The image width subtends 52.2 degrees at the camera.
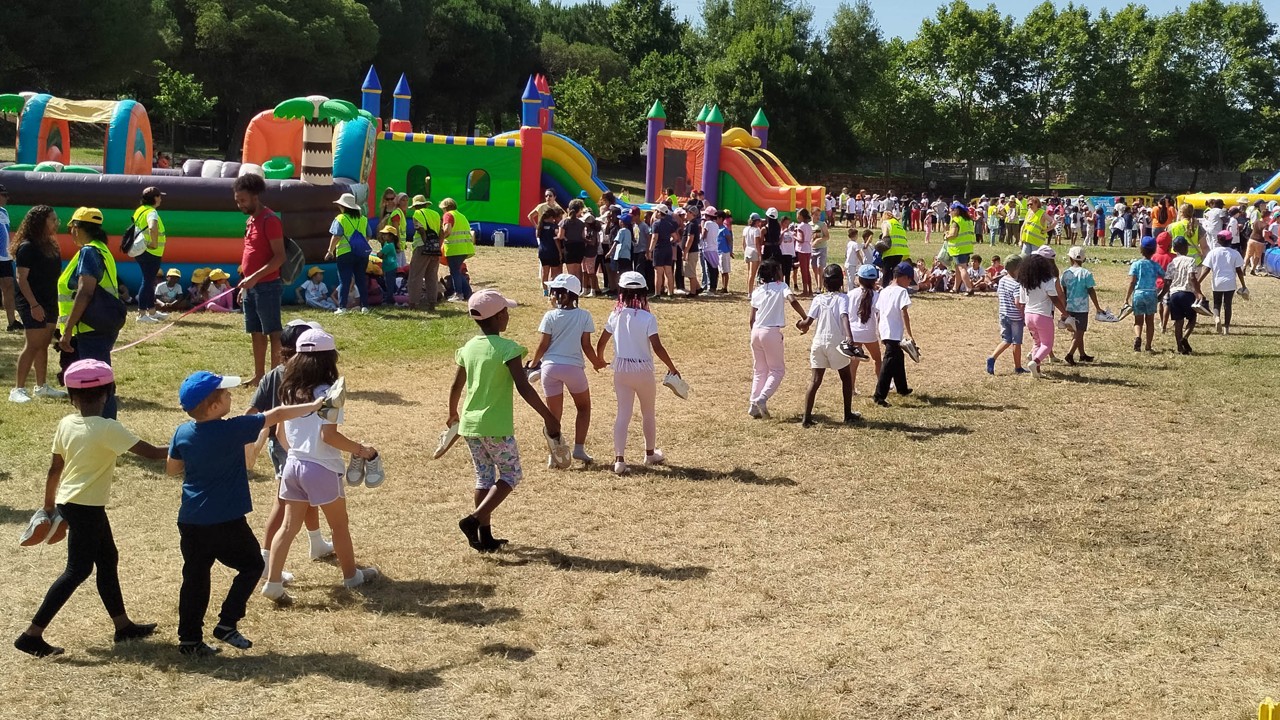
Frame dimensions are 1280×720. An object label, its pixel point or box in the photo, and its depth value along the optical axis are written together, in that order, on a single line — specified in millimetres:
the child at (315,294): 17500
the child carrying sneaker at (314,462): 6680
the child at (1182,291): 15859
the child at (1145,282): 15625
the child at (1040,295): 13648
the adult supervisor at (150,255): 15492
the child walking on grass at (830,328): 11367
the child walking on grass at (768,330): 11477
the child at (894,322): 12414
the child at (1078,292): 14602
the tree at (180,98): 44469
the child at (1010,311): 13984
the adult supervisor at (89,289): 9508
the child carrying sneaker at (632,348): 9570
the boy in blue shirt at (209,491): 6102
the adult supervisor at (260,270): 10594
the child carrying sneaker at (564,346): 9242
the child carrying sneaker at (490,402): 7695
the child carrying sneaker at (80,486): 6180
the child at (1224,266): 16938
